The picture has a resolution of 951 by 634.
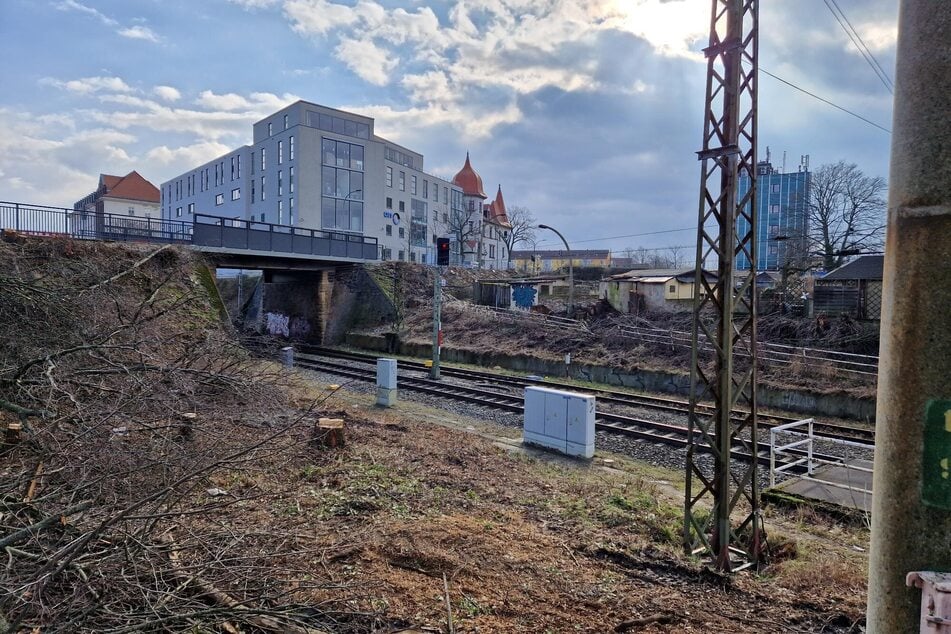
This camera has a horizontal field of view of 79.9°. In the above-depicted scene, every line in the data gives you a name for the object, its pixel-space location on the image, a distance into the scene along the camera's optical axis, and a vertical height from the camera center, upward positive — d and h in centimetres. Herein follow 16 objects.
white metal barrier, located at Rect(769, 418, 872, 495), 978 -308
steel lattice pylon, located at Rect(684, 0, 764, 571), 723 +24
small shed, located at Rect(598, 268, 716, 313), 3203 +54
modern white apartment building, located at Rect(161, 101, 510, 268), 5531 +1189
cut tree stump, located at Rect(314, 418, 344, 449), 1068 -267
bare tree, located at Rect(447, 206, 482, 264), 6938 +1024
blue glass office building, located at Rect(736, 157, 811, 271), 7221 +1577
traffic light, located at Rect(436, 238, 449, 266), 2078 +161
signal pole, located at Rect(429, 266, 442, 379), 2191 -108
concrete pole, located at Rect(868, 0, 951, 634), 180 -8
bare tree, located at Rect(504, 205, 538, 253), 7981 +908
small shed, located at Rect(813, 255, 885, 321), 2628 +75
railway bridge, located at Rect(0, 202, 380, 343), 2295 +212
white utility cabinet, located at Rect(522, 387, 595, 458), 1258 -280
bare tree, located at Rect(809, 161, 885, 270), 4409 +769
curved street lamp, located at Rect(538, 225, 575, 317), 3186 +11
